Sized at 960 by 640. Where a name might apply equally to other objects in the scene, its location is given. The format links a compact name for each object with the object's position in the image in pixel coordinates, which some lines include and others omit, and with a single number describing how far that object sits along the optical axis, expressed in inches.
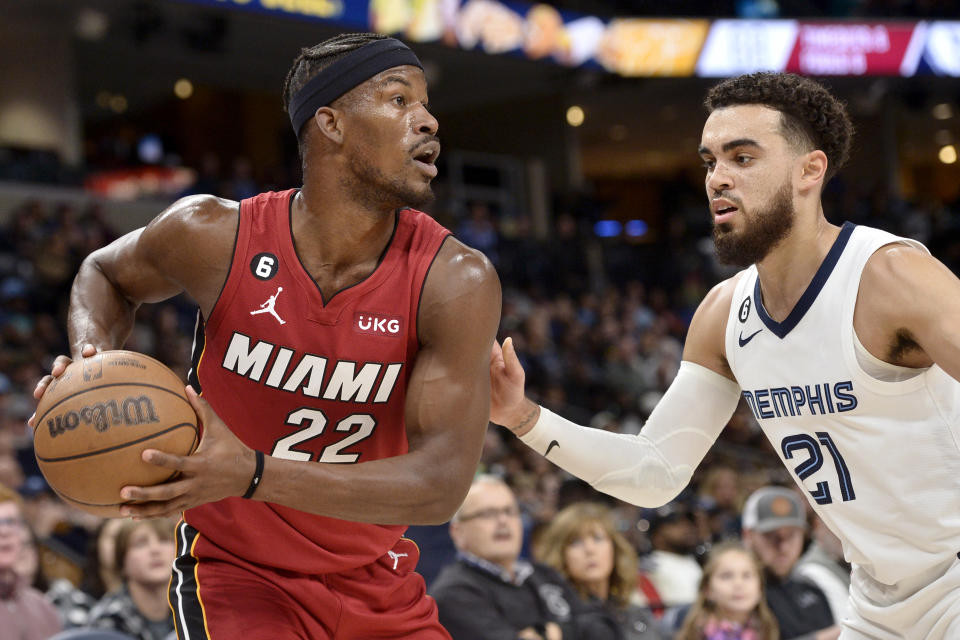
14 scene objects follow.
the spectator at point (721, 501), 351.9
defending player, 119.6
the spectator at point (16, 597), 197.0
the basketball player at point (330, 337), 118.0
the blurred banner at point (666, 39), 639.1
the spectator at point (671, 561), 290.5
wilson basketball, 97.6
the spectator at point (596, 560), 236.1
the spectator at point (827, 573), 257.1
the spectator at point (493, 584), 206.8
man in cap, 248.5
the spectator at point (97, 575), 218.4
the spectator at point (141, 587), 202.2
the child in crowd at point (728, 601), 225.8
